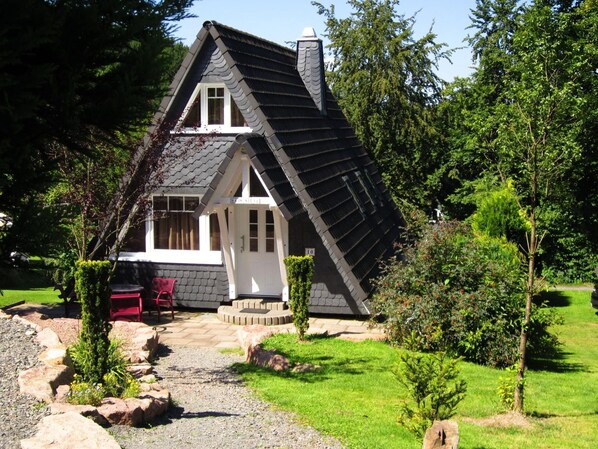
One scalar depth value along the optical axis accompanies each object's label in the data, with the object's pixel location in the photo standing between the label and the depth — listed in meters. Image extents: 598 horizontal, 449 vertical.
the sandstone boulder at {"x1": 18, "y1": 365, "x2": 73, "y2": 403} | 8.02
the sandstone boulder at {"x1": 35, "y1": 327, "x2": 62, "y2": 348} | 9.92
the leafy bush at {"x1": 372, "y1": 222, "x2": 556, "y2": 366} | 12.40
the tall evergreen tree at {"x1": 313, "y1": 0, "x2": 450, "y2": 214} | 29.73
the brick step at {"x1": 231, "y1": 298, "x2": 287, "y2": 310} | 15.81
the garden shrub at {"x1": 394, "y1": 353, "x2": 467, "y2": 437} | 7.42
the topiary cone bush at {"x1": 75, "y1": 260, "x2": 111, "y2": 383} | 9.12
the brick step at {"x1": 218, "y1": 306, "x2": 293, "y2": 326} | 15.05
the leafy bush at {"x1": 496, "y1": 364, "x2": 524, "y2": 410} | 9.38
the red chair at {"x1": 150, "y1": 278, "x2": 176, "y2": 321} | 15.73
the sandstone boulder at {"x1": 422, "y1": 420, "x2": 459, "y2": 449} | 6.65
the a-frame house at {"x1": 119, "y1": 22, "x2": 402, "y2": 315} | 15.11
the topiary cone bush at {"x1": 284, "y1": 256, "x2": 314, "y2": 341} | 12.79
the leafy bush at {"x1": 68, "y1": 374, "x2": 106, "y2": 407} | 8.12
